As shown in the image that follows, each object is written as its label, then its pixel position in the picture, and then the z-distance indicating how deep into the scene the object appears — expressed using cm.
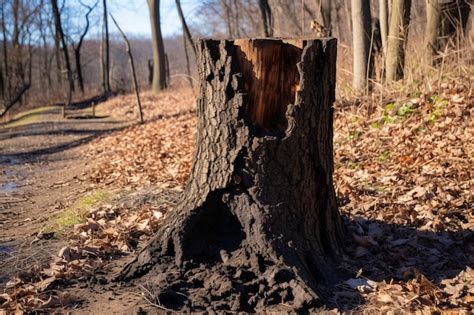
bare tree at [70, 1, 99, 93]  3171
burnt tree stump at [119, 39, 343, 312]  314
